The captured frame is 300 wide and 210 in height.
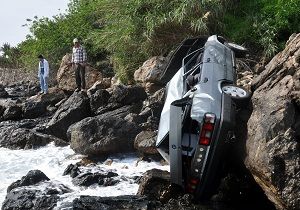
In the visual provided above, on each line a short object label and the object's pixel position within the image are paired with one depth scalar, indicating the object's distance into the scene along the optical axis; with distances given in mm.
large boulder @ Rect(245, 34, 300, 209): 4699
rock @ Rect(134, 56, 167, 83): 12297
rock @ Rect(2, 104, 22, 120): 14141
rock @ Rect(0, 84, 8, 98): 20669
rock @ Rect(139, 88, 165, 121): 10531
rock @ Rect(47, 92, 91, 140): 11617
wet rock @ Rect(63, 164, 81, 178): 8102
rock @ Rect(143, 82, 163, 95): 12469
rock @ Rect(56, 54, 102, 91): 16016
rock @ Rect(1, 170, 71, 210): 6203
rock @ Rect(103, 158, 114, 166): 8797
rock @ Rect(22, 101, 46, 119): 14285
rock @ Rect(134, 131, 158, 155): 8680
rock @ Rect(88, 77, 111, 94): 13553
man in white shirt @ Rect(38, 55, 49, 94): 15008
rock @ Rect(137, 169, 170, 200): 6156
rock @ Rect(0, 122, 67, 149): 11164
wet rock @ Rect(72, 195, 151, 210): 5824
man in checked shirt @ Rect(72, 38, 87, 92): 14038
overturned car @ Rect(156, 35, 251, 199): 5207
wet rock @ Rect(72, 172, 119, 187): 7457
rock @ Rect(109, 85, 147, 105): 11773
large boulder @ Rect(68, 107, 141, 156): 9195
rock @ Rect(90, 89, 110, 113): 11998
